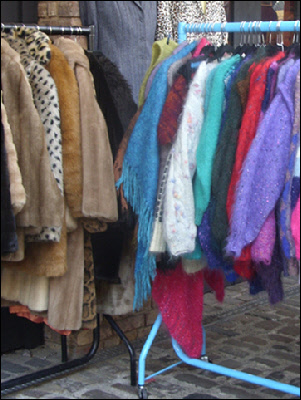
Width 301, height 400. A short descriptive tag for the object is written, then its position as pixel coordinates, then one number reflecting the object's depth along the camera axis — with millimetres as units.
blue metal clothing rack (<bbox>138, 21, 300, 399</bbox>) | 2686
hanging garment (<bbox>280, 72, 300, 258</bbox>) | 2418
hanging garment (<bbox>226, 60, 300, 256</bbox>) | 2441
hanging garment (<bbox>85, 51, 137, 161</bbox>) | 2986
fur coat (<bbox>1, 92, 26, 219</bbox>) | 2451
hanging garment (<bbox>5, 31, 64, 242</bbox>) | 2645
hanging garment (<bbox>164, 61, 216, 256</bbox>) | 2654
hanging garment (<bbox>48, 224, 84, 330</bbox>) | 2824
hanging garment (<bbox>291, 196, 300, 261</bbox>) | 2367
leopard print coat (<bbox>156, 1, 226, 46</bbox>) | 4008
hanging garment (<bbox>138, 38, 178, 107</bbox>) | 2896
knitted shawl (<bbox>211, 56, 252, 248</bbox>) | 2584
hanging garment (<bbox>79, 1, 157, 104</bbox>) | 3570
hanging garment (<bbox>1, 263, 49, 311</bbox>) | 2828
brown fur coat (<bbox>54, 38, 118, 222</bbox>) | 2742
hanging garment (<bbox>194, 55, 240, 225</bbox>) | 2635
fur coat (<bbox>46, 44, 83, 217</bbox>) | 2717
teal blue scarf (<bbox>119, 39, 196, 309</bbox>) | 2766
